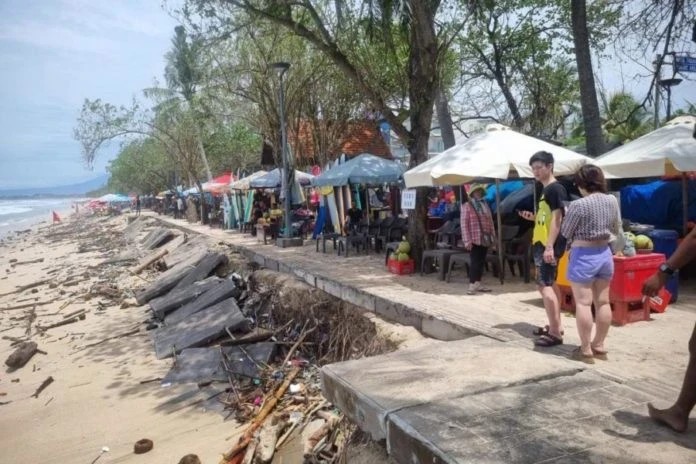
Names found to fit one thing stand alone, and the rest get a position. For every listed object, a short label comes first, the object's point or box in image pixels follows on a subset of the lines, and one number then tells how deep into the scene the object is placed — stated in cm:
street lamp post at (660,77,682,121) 1036
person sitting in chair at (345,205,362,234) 1200
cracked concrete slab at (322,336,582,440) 314
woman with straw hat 678
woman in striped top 368
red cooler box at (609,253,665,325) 472
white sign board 851
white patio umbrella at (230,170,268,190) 1831
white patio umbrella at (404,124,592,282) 665
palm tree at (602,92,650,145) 1909
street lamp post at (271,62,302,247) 1299
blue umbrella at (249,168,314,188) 1725
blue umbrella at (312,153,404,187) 1067
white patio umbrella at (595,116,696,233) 602
